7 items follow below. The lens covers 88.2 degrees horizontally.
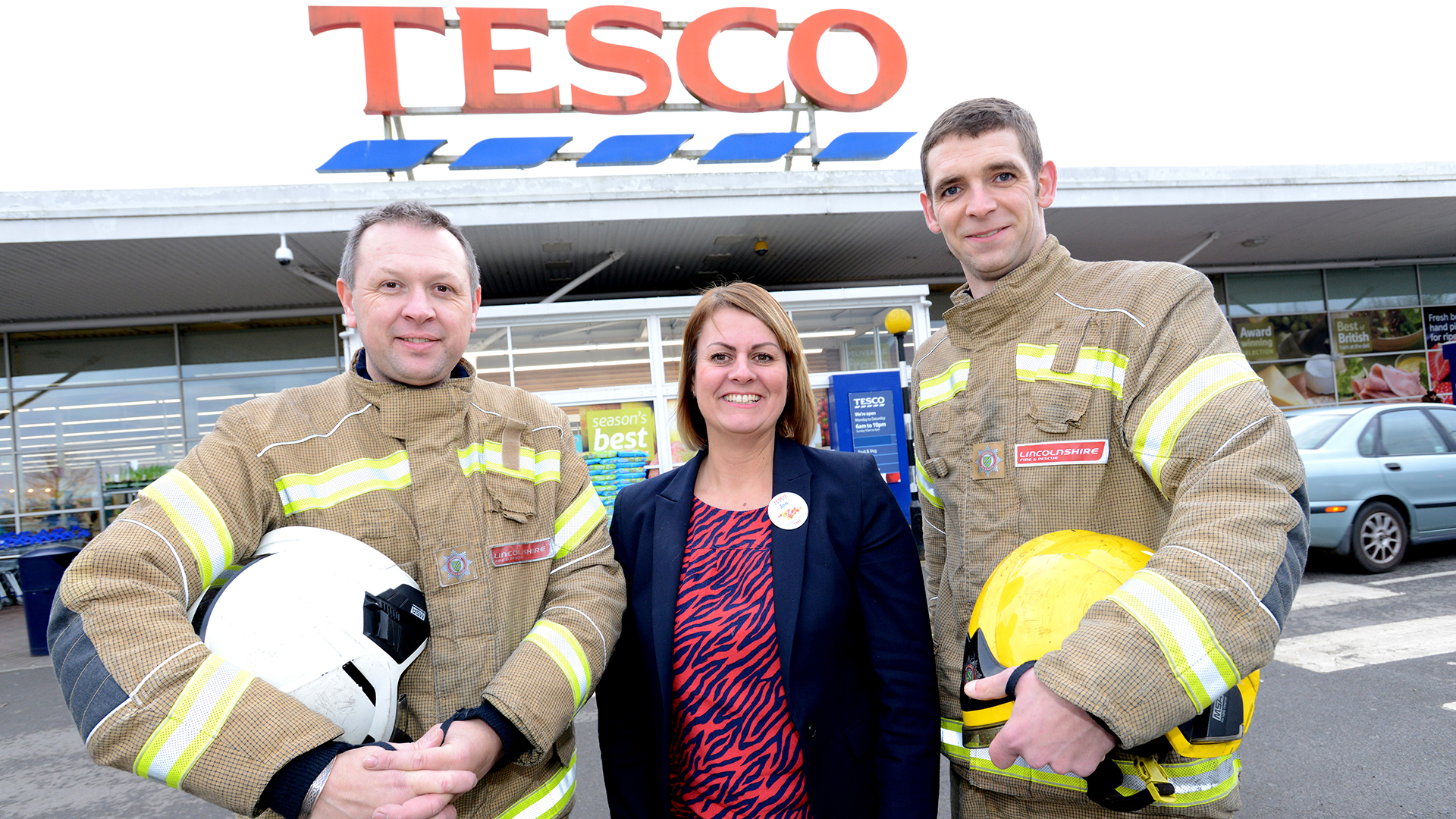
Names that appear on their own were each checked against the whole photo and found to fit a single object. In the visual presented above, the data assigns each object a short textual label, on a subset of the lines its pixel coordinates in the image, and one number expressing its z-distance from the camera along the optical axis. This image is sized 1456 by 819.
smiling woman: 1.92
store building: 9.45
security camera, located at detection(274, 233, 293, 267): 8.87
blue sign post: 9.58
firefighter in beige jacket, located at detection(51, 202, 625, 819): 1.28
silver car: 7.09
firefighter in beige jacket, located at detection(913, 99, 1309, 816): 1.16
